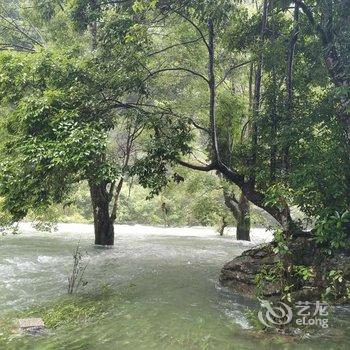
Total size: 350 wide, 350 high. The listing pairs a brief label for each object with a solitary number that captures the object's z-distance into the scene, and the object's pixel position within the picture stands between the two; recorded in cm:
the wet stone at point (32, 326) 727
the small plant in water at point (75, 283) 975
